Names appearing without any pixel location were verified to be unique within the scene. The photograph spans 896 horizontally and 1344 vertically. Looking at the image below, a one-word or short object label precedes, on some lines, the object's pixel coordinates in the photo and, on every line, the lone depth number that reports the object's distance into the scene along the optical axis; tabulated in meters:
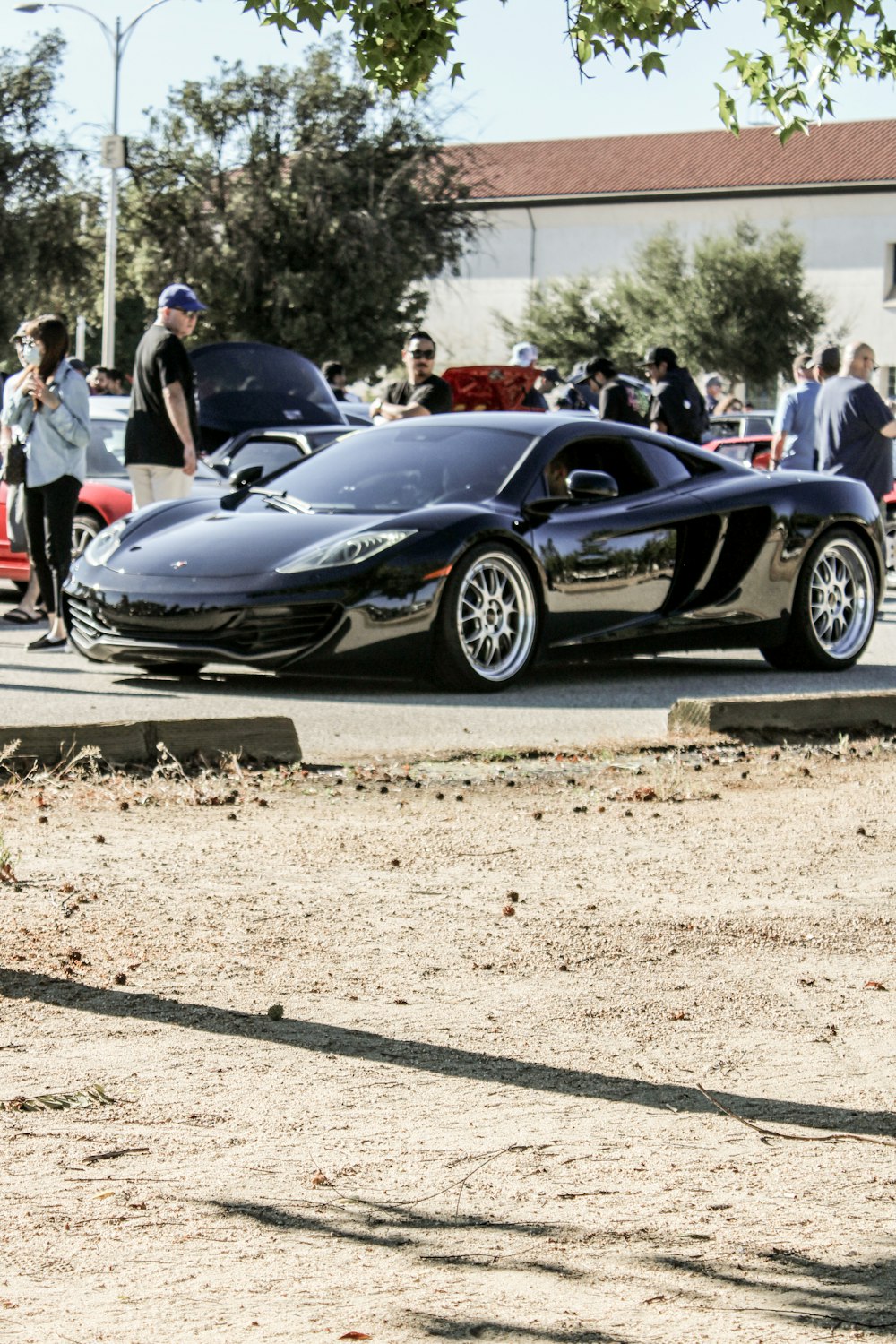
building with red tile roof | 69.56
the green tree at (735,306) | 62.34
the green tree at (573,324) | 68.00
